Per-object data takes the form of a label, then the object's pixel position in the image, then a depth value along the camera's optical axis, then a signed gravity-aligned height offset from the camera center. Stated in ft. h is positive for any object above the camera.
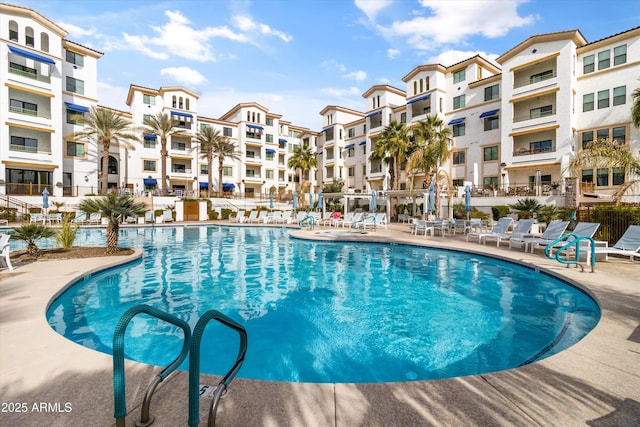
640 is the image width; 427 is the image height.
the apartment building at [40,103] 95.66 +34.30
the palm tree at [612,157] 39.29 +6.47
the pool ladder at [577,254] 25.46 -4.04
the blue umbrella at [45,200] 81.53 +1.82
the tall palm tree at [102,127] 109.40 +28.18
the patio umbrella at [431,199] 65.57 +1.58
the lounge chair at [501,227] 44.47 -2.95
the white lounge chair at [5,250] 26.40 -3.62
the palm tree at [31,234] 31.58 -2.70
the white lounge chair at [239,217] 92.79 -2.97
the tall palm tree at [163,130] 124.67 +30.59
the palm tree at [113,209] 35.70 -0.23
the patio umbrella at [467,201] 60.95 +1.09
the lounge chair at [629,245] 28.78 -3.64
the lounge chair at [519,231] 41.07 -3.34
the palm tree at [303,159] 144.97 +21.91
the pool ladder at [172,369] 6.75 -3.83
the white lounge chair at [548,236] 35.99 -3.47
